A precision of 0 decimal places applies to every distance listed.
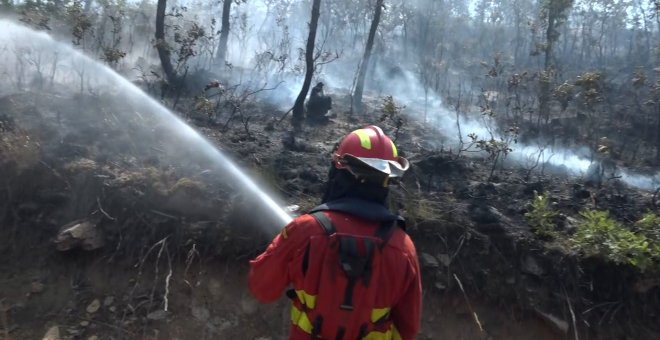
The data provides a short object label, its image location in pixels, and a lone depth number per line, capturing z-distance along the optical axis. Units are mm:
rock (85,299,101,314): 4578
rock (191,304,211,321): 4645
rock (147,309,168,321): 4555
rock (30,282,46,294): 4660
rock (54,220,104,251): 4777
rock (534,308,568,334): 4898
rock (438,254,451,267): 5125
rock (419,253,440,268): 5082
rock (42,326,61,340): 4367
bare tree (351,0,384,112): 12055
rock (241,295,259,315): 4746
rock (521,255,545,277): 5148
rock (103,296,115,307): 4621
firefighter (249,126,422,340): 2199
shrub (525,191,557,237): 5371
